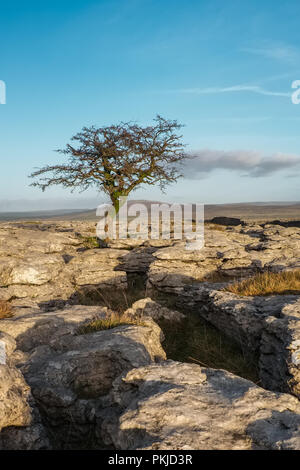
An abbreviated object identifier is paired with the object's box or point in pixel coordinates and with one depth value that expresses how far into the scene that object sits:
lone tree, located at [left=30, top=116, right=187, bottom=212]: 27.88
